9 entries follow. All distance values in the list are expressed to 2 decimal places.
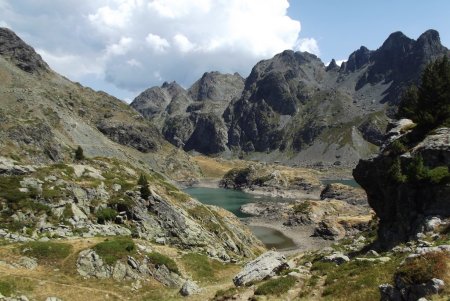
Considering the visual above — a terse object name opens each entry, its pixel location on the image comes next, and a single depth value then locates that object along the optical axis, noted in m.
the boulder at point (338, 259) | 35.84
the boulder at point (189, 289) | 37.12
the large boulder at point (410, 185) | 44.69
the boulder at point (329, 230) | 130.38
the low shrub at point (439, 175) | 44.31
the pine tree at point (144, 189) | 73.69
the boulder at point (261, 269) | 34.24
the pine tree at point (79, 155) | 118.68
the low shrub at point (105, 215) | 62.38
